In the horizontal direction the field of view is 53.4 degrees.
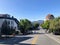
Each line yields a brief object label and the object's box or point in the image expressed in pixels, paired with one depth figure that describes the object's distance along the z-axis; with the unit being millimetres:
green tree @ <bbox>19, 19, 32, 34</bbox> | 33132
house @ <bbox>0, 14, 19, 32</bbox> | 23554
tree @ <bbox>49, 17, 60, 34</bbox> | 18842
